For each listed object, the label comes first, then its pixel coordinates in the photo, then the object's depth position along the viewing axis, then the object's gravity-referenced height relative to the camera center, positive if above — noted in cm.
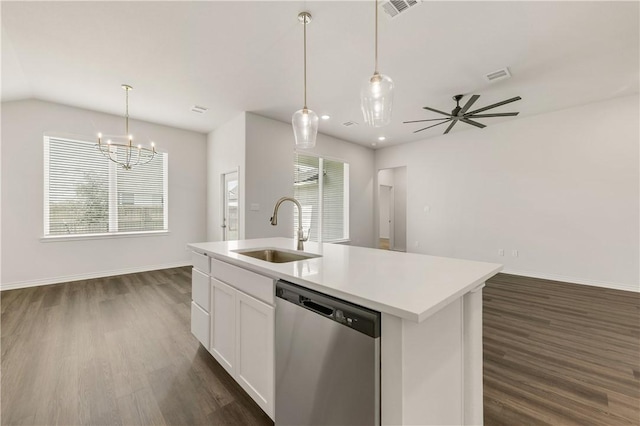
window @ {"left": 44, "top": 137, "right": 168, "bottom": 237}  434 +40
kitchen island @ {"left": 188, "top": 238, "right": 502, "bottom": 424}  90 -47
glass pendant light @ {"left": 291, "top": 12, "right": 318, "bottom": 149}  227 +77
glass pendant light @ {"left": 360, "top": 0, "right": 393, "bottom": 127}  179 +81
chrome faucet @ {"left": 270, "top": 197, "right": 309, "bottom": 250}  211 -17
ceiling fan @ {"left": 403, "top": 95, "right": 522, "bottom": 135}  361 +148
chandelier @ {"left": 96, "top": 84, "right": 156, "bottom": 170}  478 +118
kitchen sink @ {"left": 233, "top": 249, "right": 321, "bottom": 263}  210 -35
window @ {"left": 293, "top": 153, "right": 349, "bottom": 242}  587 +44
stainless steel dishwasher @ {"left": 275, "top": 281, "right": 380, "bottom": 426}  95 -62
